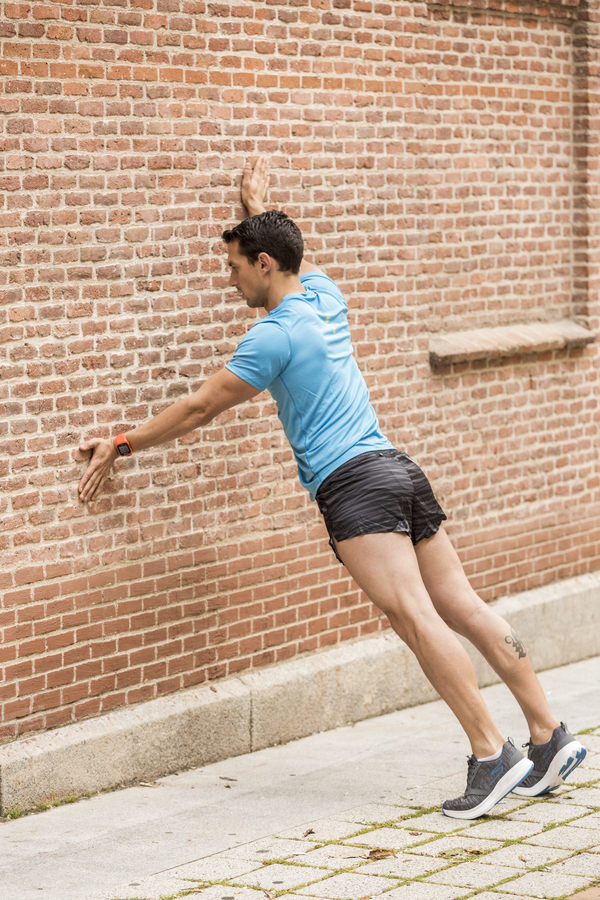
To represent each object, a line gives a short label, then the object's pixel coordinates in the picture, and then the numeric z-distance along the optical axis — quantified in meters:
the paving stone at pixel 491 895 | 7.90
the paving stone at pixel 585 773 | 10.31
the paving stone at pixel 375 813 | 9.53
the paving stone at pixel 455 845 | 8.77
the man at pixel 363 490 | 9.35
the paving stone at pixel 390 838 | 8.93
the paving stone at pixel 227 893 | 8.01
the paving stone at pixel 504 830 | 9.04
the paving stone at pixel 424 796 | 9.89
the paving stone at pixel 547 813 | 9.39
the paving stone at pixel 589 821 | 9.22
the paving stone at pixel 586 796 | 9.74
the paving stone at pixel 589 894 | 7.85
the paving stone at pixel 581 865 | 8.30
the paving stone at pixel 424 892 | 7.93
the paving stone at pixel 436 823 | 9.26
